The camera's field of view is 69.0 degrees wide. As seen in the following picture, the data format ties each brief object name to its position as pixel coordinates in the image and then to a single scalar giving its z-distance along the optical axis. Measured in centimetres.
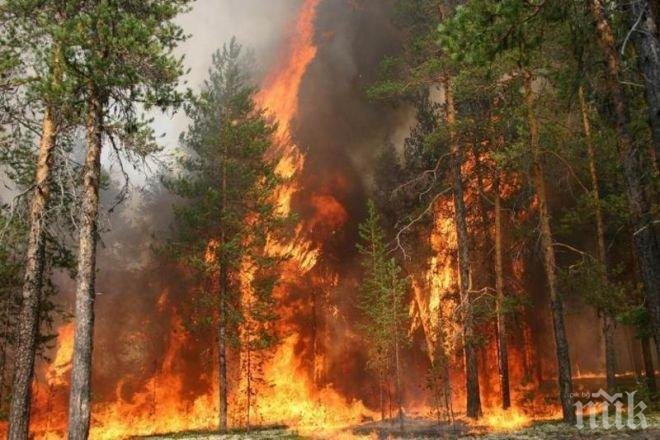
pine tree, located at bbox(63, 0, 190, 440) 1100
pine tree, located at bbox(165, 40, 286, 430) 2473
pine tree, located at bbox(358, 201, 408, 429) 2541
